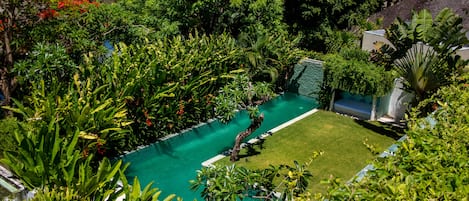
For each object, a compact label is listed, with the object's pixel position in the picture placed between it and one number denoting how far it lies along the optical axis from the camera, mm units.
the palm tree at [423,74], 12688
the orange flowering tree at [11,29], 11195
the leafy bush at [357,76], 14789
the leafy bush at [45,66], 11016
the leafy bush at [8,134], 9808
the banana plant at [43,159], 8234
